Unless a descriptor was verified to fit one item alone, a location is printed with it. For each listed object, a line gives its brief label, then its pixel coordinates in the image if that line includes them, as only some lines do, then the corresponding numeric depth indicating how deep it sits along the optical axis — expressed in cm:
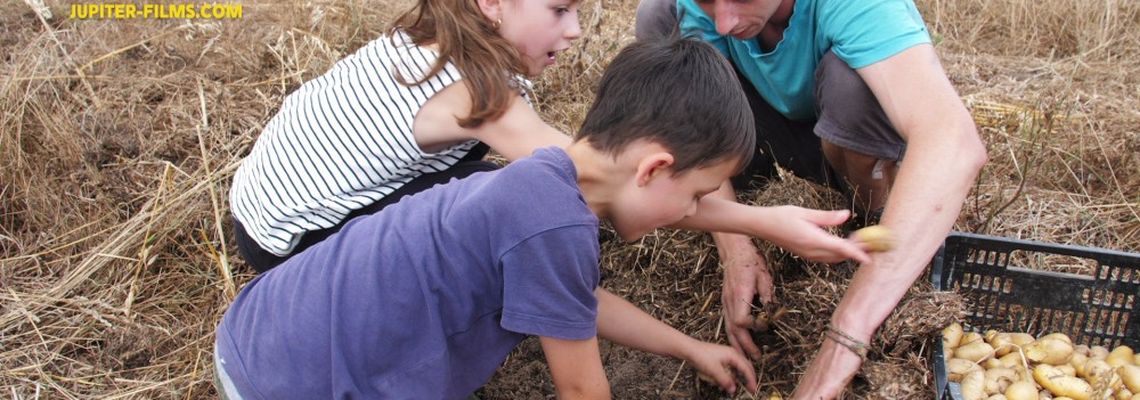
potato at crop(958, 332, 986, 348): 181
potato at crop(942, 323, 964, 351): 175
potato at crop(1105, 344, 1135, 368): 178
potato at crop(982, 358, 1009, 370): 176
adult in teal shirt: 165
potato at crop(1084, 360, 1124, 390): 169
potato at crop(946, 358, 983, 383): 171
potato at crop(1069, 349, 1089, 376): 178
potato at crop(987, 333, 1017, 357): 181
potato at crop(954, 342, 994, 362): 175
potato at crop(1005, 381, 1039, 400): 165
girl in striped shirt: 182
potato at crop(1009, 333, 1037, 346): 183
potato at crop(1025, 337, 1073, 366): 178
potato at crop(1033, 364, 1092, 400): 169
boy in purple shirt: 130
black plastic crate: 179
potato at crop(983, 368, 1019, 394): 169
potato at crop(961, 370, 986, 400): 165
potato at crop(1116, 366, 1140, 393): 173
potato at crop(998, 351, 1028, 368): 176
